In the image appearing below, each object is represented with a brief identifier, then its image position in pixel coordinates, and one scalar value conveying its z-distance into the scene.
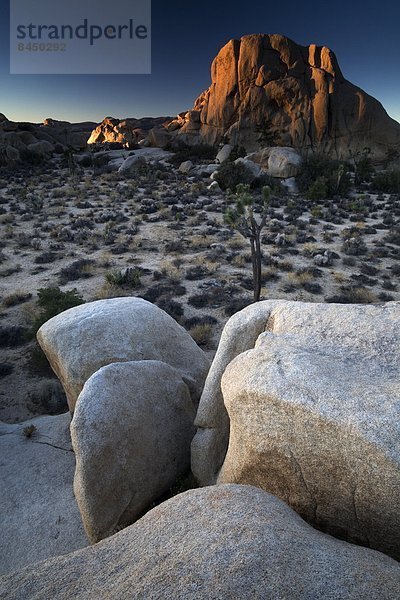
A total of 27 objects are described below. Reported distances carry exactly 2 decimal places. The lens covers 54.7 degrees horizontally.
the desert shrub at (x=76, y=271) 14.31
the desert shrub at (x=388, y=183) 32.88
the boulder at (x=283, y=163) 34.16
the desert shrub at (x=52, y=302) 10.52
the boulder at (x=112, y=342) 6.01
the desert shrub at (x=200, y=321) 11.16
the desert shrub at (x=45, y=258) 16.17
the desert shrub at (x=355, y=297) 12.59
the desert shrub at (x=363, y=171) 36.97
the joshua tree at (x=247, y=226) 12.28
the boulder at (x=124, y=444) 4.41
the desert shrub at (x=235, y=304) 12.00
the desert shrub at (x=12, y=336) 10.27
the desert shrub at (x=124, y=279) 13.58
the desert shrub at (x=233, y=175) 31.02
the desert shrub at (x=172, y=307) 11.73
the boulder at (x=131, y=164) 40.72
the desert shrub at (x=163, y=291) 12.78
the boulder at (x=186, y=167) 40.25
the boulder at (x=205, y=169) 37.90
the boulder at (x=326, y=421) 3.02
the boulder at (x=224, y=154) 46.25
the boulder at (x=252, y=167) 32.34
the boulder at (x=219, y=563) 2.12
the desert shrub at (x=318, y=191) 28.91
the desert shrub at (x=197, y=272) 14.53
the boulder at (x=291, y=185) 31.78
